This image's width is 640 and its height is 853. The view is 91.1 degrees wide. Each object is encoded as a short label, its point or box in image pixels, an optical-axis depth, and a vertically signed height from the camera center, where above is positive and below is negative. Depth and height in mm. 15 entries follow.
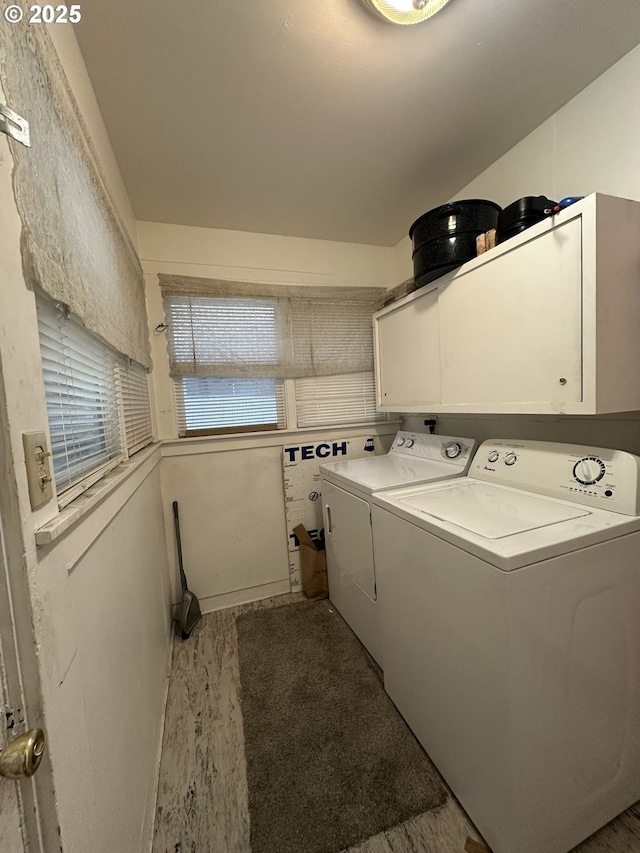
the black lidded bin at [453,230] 1499 +820
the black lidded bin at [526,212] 1259 +731
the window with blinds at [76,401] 732 +50
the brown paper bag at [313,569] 2266 -1184
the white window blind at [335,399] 2453 +36
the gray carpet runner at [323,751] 1081 -1422
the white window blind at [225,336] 2102 +515
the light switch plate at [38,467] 513 -78
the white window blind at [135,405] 1446 +57
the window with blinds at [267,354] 2127 +387
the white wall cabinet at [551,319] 1045 +289
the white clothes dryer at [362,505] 1627 -578
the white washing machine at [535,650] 875 -783
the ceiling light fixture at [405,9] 976 +1230
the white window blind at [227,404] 2199 +46
